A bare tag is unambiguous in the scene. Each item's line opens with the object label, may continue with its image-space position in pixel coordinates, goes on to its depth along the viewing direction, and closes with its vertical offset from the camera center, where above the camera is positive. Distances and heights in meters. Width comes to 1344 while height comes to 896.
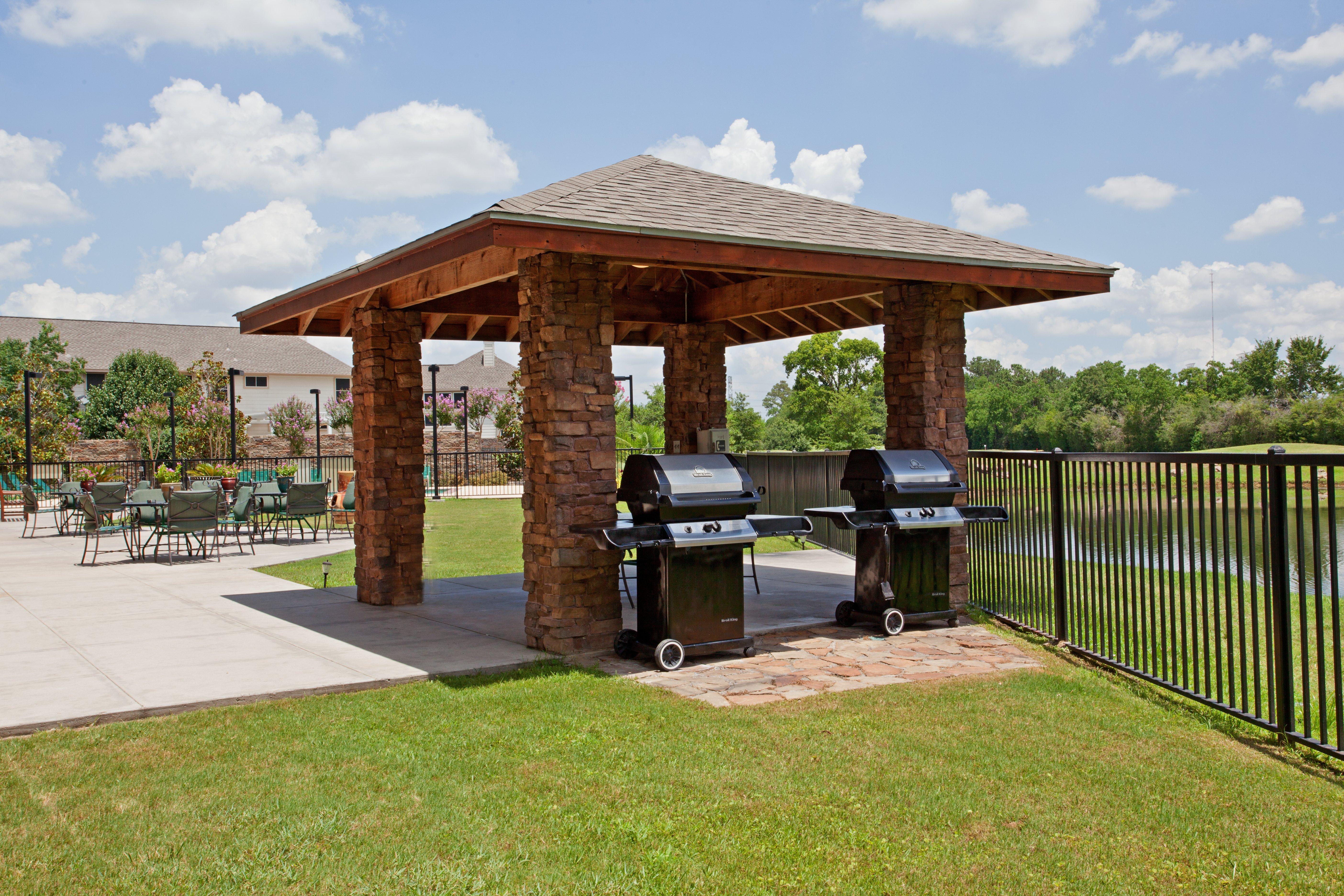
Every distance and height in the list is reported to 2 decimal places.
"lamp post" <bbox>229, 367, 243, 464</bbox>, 25.08 +0.92
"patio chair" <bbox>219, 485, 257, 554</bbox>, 14.58 -0.89
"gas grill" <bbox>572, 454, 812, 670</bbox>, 6.27 -0.68
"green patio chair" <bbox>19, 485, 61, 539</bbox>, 17.45 -0.93
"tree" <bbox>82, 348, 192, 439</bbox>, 41.75 +3.31
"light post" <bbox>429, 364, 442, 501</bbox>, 25.47 +1.59
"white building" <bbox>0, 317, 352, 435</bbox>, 45.84 +5.55
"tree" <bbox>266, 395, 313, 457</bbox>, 38.22 +1.52
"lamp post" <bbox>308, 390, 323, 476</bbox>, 29.72 +1.42
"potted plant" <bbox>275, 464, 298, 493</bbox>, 19.02 -0.43
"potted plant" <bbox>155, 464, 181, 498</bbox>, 21.14 -0.37
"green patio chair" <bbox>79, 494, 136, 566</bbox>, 13.38 -0.93
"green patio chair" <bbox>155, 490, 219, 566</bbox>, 12.53 -0.73
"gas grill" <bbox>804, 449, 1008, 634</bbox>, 7.33 -0.72
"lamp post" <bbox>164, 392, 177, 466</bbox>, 26.53 +1.04
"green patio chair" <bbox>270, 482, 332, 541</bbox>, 15.03 -0.73
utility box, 10.95 +0.06
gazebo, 6.47 +1.34
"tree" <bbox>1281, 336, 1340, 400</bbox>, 70.31 +4.65
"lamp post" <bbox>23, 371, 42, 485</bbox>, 22.91 +1.29
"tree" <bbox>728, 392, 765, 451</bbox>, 46.09 +0.85
